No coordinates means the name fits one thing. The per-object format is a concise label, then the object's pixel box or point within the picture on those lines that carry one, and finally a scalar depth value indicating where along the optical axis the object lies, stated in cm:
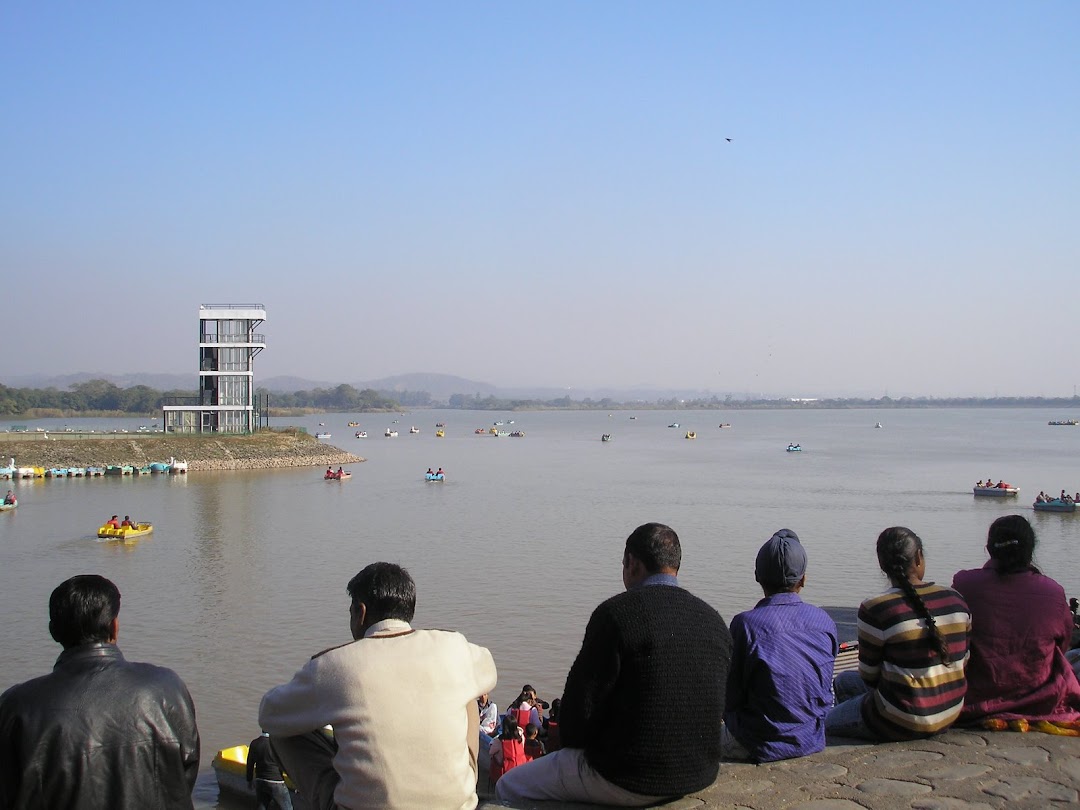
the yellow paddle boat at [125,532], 3231
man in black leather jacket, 360
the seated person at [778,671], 495
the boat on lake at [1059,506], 4031
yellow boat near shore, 1071
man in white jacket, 373
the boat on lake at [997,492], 4628
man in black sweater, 407
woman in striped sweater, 511
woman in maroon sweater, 536
